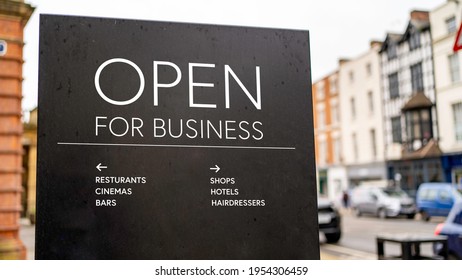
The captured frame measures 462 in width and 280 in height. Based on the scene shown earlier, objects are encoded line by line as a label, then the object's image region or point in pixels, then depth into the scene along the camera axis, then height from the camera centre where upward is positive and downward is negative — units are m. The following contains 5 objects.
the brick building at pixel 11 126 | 3.81 +0.57
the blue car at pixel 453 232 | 5.07 -0.55
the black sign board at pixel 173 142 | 2.06 +0.19
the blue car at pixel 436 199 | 12.77 -0.51
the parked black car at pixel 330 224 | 9.40 -0.79
